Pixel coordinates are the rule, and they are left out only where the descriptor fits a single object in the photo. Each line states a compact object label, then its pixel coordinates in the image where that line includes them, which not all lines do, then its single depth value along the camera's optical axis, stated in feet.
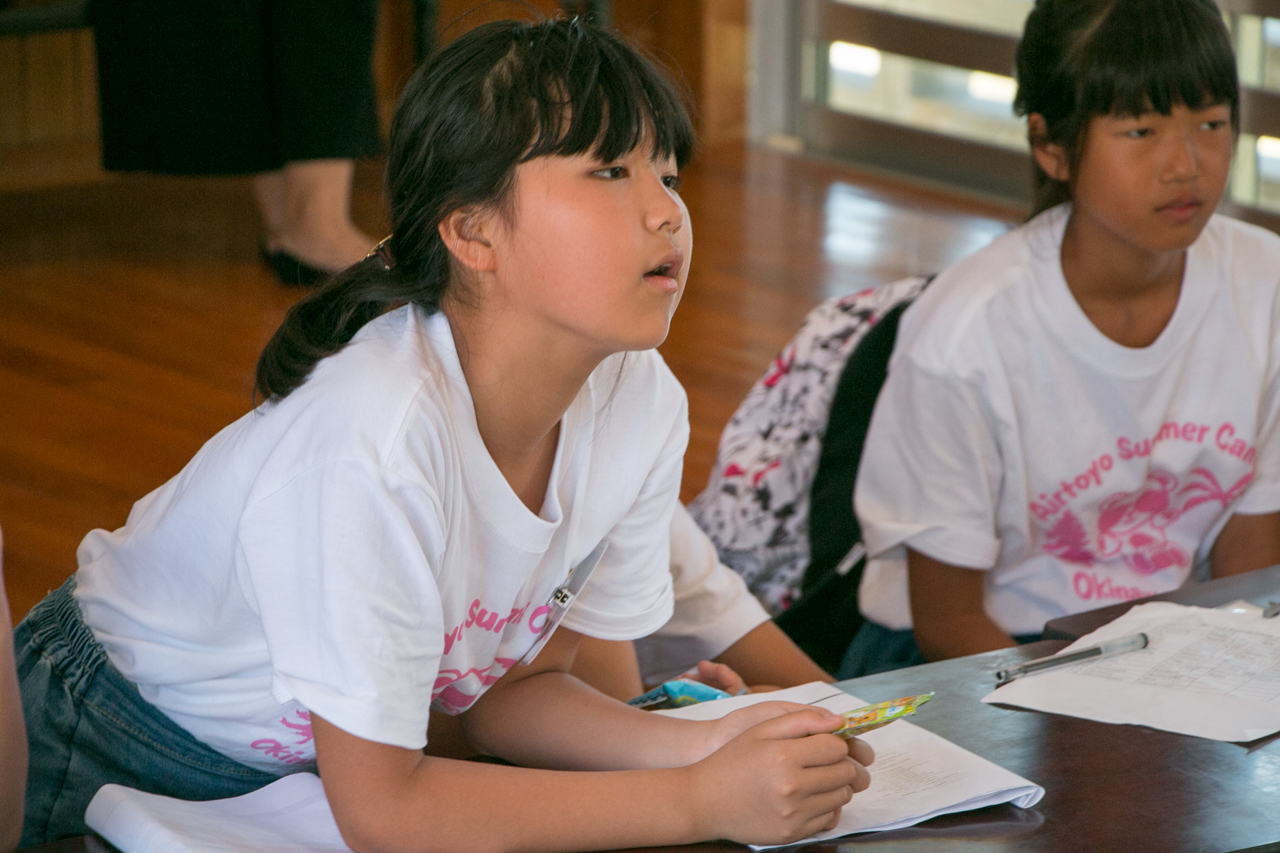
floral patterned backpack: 10.42
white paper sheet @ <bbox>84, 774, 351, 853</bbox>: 7.90
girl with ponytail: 7.99
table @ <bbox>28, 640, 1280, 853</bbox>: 7.91
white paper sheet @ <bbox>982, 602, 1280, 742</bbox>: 8.36
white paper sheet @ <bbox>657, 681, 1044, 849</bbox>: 8.03
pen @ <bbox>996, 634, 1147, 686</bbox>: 8.57
